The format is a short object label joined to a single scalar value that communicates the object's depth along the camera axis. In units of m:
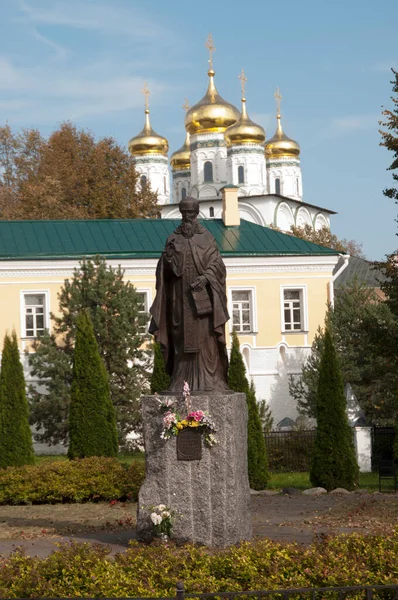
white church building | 67.00
